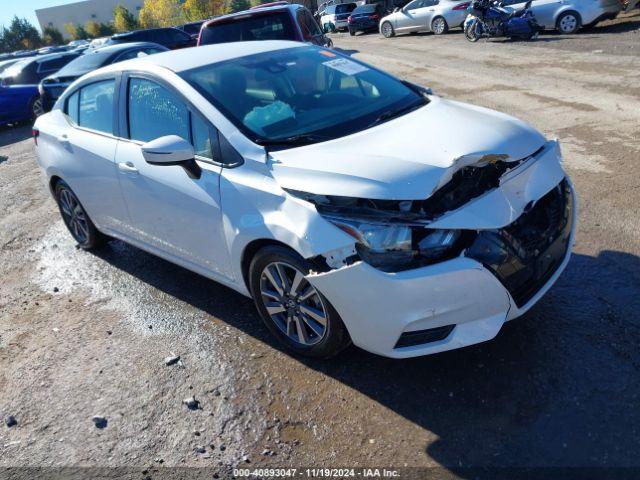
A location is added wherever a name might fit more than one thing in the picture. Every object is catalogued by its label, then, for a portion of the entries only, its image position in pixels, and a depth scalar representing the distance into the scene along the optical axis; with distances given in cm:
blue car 1407
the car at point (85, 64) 1206
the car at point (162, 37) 1826
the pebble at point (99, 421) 325
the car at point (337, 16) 3412
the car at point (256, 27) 1008
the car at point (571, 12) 1508
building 9569
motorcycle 1609
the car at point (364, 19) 2897
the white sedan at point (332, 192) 284
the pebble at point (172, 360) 372
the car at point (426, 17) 2125
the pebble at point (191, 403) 327
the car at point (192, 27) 2825
